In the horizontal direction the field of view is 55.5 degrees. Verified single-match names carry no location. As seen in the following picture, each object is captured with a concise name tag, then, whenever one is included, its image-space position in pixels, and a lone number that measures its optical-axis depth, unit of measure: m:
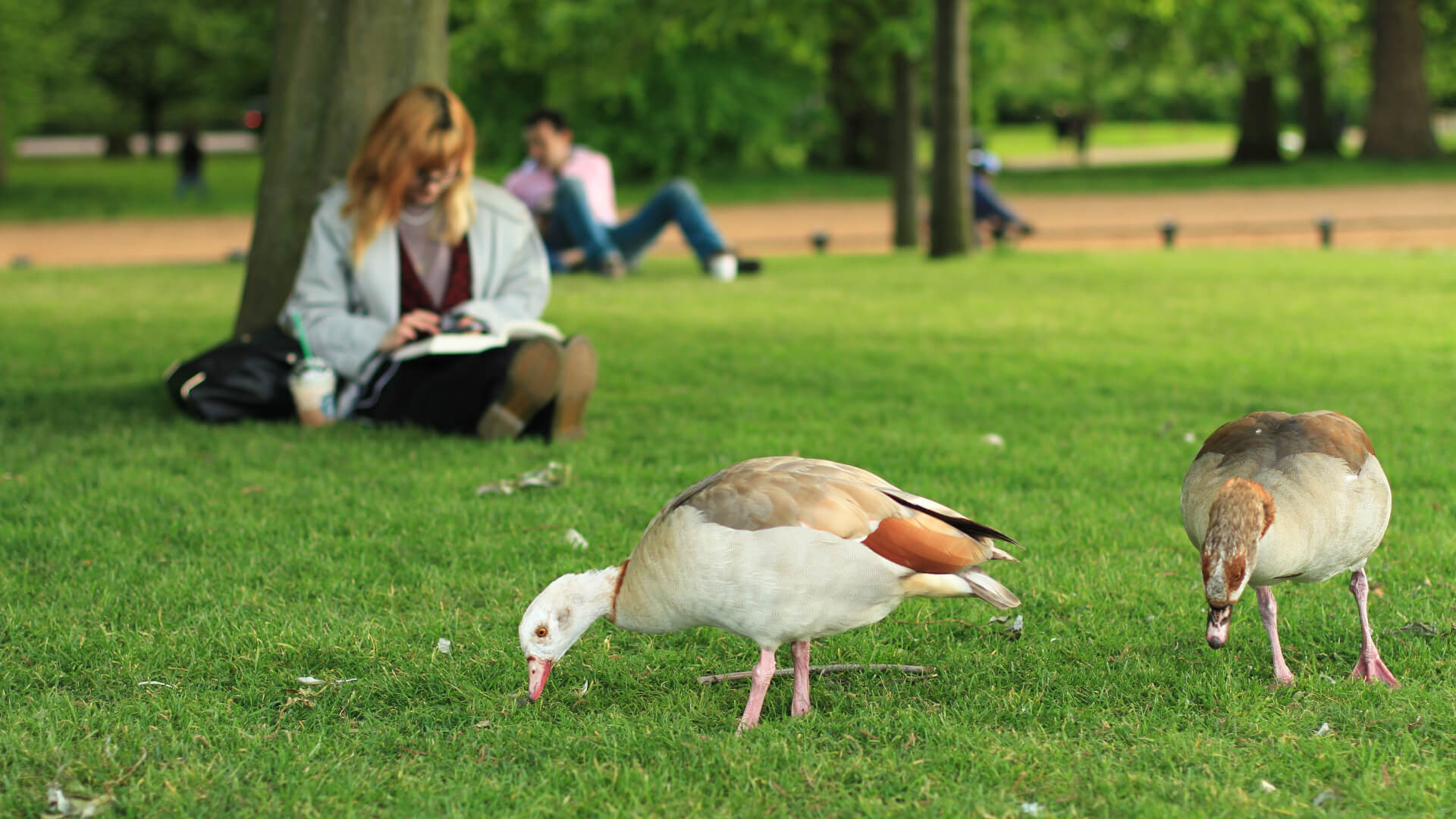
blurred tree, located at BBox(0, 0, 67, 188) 39.41
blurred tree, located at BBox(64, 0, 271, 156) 51.78
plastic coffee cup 7.40
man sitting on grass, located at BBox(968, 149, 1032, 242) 19.16
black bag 7.60
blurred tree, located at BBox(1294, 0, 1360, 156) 38.75
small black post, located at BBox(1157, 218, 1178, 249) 20.64
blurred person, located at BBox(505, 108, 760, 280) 14.89
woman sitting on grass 7.00
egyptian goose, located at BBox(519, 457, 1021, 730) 3.48
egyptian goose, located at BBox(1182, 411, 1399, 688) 3.51
